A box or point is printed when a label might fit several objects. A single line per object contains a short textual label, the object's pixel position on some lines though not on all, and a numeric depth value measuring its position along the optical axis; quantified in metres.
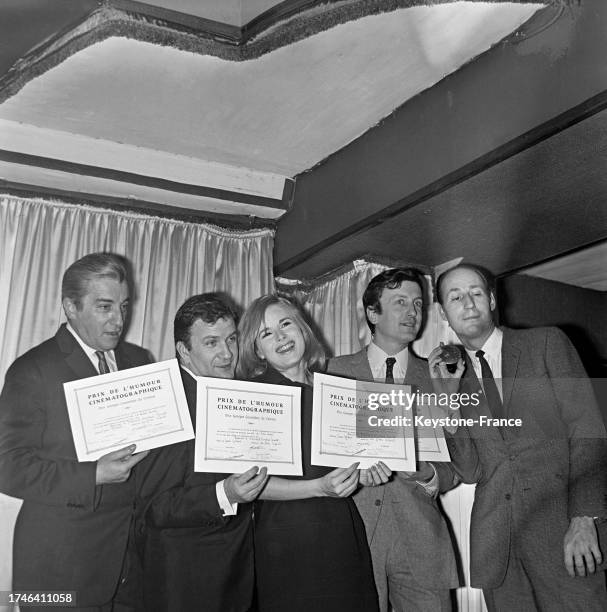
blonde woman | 1.45
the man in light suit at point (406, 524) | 1.57
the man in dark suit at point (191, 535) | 1.44
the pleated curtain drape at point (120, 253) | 1.55
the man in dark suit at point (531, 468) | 1.47
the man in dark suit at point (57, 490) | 1.41
